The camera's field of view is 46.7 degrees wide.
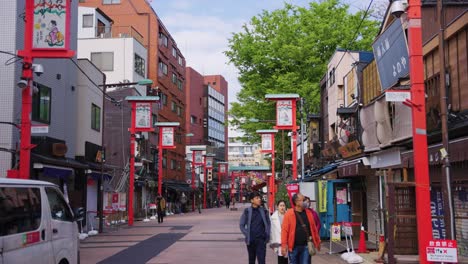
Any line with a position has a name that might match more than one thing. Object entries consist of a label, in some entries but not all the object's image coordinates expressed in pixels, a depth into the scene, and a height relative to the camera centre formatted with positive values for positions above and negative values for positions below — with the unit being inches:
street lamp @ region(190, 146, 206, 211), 2667.6 +177.1
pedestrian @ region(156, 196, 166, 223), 1375.5 -44.3
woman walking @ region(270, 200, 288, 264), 439.8 -31.8
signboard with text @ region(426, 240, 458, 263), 311.4 -37.0
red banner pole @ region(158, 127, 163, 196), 1702.0 +89.8
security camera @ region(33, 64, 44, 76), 597.1 +134.3
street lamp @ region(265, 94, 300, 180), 1141.1 +165.0
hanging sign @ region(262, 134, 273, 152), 1477.6 +124.9
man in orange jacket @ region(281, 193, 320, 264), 355.9 -29.0
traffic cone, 620.2 -65.7
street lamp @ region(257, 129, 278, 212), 1463.5 +134.9
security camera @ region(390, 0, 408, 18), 337.4 +111.2
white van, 291.6 -20.8
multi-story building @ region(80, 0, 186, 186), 2294.5 +620.4
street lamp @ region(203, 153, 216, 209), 2975.6 +144.3
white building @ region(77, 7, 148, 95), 1873.8 +488.9
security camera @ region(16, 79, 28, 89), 550.9 +108.4
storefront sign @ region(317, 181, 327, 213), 812.6 -16.0
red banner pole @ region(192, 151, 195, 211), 2593.3 +48.4
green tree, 1376.7 +360.8
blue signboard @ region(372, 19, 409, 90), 412.9 +110.3
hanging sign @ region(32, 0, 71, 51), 579.8 +178.3
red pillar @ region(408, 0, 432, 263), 321.4 +35.5
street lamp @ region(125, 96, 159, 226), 1287.6 +174.8
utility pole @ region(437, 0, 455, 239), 361.4 +2.3
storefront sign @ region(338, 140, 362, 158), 762.2 +57.5
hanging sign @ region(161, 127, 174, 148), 1704.0 +164.6
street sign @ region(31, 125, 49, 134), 579.2 +65.5
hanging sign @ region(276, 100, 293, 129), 1143.0 +157.3
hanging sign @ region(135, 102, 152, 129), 1291.8 +174.9
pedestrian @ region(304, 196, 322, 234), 423.0 -24.7
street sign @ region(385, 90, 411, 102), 335.3 +57.1
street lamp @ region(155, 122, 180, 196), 1704.0 +167.7
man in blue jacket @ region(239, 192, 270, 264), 410.9 -29.5
